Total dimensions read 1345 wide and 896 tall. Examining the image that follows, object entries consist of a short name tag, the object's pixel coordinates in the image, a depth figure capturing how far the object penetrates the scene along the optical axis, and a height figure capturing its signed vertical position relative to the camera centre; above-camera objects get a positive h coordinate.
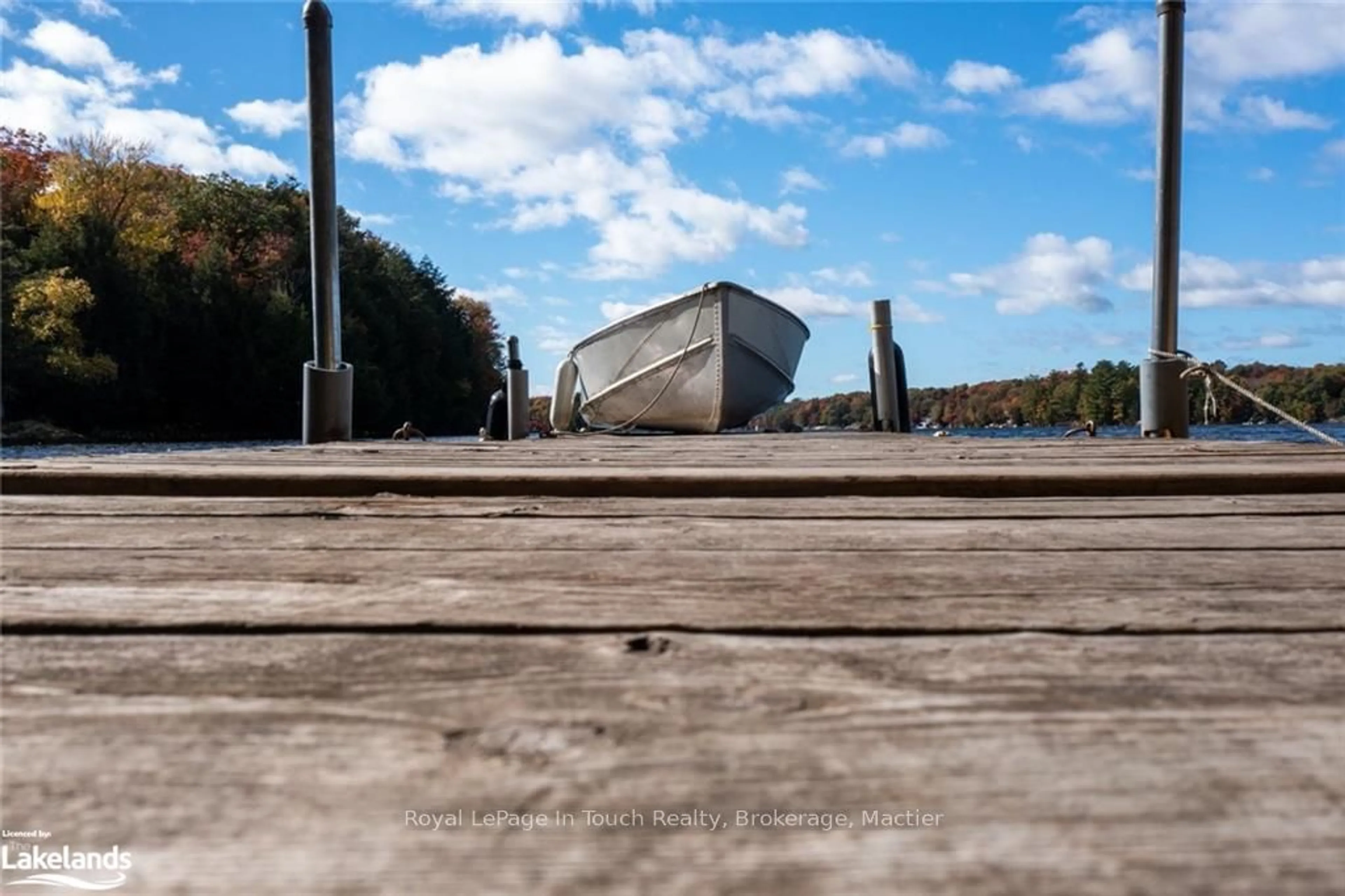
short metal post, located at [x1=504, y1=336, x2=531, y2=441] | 8.06 +0.36
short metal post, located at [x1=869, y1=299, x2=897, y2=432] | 7.54 +0.55
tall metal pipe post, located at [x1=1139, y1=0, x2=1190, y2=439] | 4.36 +0.95
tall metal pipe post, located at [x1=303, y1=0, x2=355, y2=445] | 4.26 +0.83
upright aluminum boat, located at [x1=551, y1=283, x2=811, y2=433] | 10.42 +0.82
